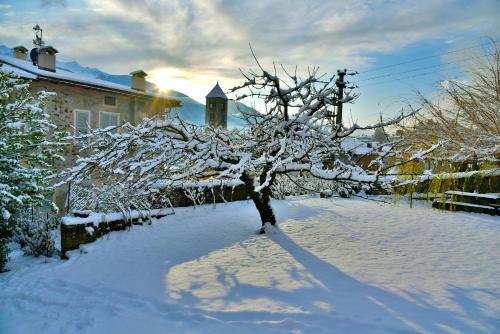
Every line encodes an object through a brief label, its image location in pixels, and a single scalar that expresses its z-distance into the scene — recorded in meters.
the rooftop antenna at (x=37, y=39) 17.08
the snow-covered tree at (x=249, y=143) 6.35
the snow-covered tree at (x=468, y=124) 9.38
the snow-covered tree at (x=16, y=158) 6.46
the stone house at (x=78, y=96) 13.46
